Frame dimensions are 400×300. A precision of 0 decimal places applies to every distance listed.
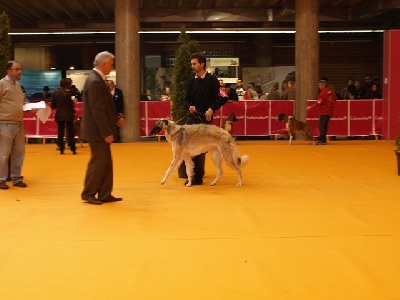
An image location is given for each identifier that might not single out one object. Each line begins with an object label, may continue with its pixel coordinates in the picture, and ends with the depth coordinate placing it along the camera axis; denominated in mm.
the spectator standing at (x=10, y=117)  8625
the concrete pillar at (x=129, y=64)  18500
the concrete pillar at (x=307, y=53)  18766
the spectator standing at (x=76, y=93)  19219
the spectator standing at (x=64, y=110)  14117
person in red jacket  16875
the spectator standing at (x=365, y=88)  19781
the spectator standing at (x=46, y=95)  19869
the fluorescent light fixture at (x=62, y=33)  23969
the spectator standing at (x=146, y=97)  19781
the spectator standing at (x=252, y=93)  19422
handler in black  9078
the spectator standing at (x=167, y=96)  19341
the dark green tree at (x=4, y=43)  10484
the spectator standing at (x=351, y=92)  20091
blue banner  24266
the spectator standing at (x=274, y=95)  19219
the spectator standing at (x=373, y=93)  19000
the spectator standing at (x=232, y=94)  17766
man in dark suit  7246
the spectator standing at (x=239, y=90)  19583
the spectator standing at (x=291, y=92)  19219
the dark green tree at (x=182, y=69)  16500
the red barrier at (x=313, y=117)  18344
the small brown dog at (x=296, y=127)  16891
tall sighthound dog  8641
